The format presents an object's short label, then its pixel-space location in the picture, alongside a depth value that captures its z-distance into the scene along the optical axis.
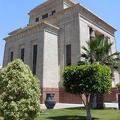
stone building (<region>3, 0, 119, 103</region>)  27.86
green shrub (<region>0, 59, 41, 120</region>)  7.34
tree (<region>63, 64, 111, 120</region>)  11.27
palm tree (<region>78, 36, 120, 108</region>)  17.77
